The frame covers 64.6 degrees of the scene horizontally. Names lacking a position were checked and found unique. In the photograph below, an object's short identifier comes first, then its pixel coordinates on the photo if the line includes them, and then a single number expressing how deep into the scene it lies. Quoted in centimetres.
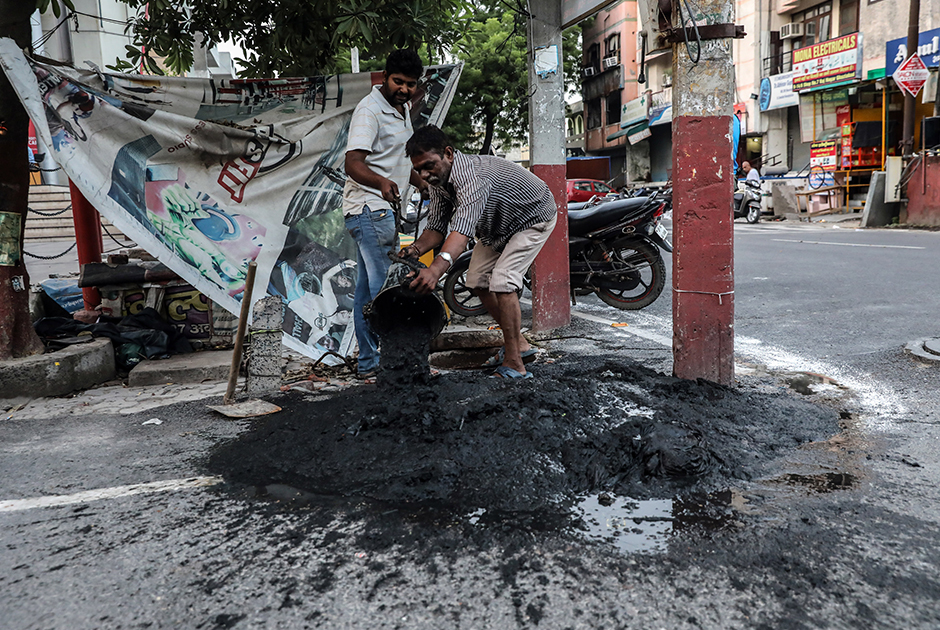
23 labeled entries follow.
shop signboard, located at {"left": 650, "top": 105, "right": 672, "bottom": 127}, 3482
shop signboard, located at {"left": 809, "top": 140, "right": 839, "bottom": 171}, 2333
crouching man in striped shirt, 418
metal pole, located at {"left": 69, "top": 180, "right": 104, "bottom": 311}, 612
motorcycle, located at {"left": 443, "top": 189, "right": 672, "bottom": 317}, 725
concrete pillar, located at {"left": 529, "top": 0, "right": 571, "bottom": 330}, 649
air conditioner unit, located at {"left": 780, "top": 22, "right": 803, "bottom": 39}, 2741
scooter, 2133
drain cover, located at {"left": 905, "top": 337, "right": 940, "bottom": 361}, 486
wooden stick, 451
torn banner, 513
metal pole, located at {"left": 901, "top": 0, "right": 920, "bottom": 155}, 1687
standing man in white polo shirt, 470
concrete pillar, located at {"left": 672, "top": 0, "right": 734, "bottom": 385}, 411
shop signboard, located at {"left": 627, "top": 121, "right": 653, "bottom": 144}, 3689
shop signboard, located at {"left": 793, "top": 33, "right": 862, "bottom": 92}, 2261
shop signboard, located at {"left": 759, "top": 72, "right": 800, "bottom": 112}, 2653
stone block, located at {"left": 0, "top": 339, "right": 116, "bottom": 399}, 471
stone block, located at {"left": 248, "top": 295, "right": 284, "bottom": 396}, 480
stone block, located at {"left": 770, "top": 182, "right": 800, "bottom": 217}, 2239
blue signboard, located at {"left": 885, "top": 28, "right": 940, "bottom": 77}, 1912
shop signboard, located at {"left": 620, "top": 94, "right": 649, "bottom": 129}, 3722
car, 2455
